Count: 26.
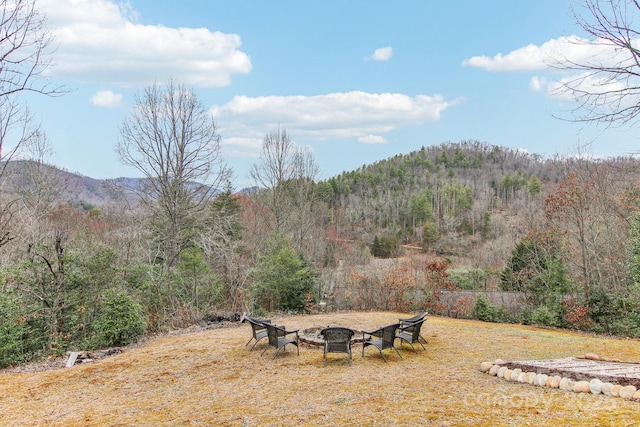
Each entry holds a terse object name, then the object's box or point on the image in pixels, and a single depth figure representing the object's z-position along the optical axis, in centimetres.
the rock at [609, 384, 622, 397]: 419
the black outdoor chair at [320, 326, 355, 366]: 632
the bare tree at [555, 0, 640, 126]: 400
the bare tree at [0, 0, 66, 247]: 453
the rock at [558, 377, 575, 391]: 457
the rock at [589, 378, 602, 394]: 435
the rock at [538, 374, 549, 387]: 479
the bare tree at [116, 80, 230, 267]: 1370
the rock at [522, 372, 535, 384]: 493
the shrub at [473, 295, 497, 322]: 1285
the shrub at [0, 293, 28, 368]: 738
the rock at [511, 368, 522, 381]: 512
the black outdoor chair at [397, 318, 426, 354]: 690
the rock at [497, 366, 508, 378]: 529
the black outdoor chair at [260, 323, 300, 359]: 671
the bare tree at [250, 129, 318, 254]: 2095
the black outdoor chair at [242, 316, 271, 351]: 706
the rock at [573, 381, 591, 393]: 442
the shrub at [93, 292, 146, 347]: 823
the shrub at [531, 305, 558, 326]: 1182
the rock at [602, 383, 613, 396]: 427
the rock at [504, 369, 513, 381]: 516
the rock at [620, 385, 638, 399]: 409
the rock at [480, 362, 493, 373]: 557
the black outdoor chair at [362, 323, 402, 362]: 640
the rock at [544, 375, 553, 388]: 473
